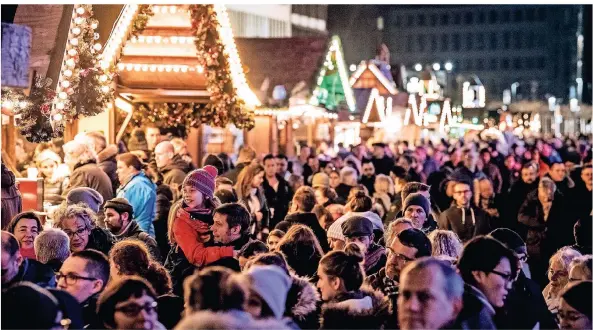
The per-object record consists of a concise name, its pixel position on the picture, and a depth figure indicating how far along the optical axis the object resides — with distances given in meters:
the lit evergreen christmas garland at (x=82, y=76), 13.04
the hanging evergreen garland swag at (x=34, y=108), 12.40
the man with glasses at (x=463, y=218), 16.52
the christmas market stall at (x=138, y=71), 12.85
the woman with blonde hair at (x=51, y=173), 17.41
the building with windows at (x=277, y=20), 73.86
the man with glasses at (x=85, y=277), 8.22
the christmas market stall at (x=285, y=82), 34.24
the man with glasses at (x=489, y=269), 7.97
